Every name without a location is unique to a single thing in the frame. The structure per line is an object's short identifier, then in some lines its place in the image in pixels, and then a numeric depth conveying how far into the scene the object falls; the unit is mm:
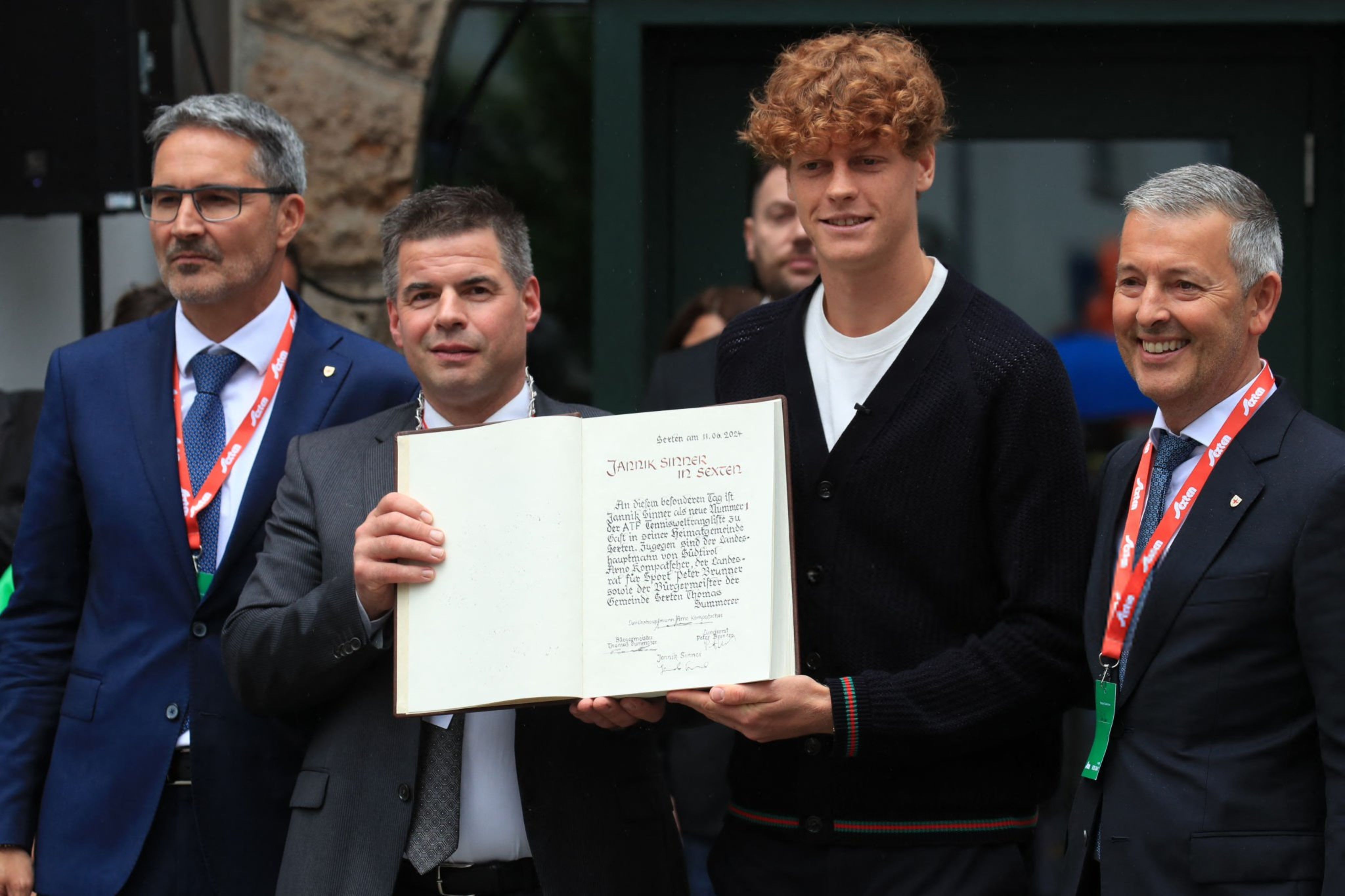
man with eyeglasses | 6223
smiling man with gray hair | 4895
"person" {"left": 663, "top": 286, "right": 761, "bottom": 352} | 9086
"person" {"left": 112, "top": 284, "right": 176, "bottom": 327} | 8383
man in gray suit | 5555
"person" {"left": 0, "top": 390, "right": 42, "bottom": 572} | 7961
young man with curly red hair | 5480
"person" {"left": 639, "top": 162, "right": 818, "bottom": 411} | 8484
